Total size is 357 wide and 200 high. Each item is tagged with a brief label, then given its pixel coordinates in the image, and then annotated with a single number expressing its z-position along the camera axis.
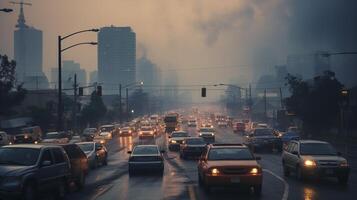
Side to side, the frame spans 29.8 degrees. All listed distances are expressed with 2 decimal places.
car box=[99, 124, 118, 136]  86.86
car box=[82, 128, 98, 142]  69.60
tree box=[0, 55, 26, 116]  74.81
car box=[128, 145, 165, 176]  30.66
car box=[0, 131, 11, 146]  47.82
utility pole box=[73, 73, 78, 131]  76.21
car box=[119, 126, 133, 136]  89.06
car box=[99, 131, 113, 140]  73.79
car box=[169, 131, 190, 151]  55.17
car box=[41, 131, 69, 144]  51.21
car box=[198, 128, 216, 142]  66.88
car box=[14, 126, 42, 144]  62.56
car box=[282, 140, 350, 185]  24.77
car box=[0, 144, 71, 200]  17.11
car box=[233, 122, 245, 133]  97.26
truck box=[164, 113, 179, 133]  96.19
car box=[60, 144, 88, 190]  23.37
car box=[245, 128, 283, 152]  51.25
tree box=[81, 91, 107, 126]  105.75
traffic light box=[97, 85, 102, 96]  68.55
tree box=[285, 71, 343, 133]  69.50
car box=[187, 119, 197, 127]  115.94
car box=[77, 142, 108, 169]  35.28
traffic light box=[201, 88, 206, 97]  80.94
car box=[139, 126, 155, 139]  76.65
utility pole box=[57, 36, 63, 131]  52.19
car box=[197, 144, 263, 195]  20.91
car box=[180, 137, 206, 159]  43.38
